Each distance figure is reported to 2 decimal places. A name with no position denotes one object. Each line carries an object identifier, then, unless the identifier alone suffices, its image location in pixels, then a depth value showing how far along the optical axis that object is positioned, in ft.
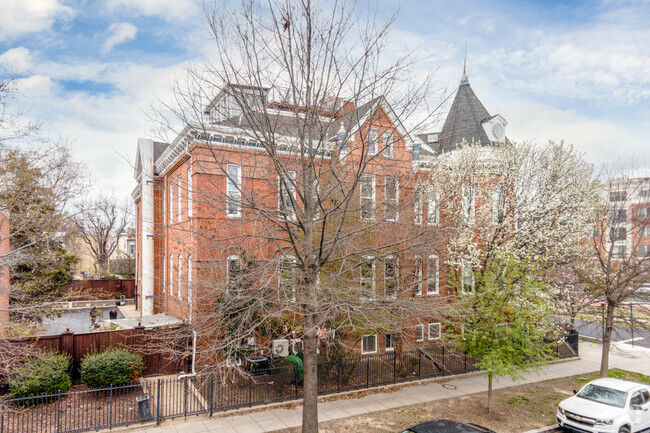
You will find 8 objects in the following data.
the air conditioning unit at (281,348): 49.24
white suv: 35.99
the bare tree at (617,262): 49.65
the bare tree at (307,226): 30.27
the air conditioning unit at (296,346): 53.15
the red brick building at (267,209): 35.81
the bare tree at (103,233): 164.96
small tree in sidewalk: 39.34
